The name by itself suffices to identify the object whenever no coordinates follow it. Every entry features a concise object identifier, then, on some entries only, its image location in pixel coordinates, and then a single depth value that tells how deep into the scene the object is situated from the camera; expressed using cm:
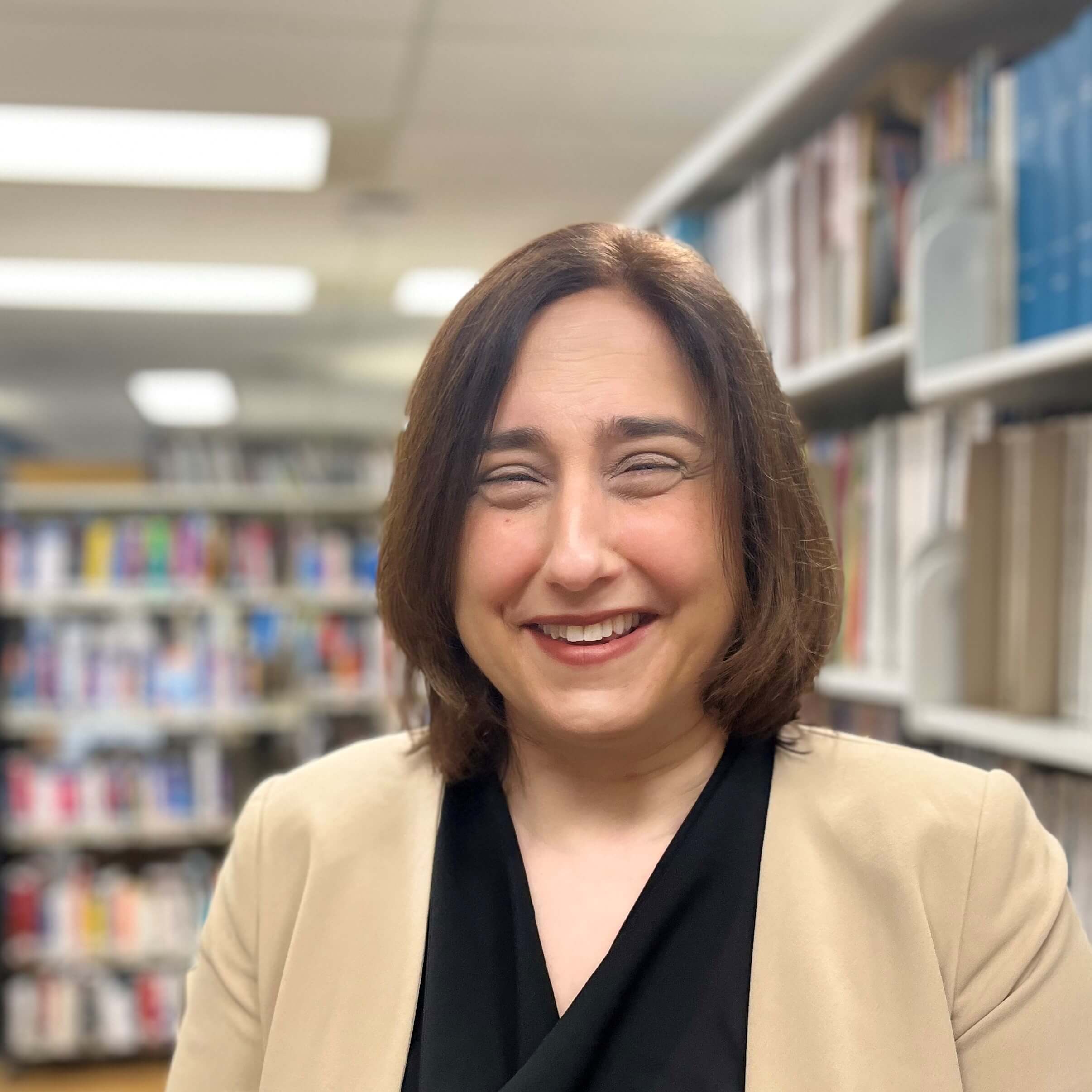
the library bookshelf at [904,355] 143
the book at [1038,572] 147
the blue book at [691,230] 249
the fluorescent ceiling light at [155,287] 480
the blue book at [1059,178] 143
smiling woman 92
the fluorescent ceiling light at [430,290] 498
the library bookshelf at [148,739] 475
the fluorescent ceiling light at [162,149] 324
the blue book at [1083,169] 139
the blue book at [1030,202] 149
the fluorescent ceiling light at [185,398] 685
